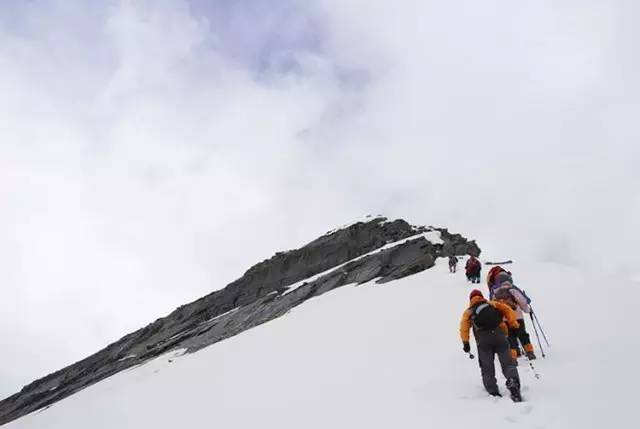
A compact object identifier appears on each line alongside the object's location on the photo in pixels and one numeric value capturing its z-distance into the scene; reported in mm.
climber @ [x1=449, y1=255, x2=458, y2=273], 27759
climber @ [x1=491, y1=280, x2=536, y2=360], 9880
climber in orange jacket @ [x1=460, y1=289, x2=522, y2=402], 7887
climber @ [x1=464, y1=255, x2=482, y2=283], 22078
